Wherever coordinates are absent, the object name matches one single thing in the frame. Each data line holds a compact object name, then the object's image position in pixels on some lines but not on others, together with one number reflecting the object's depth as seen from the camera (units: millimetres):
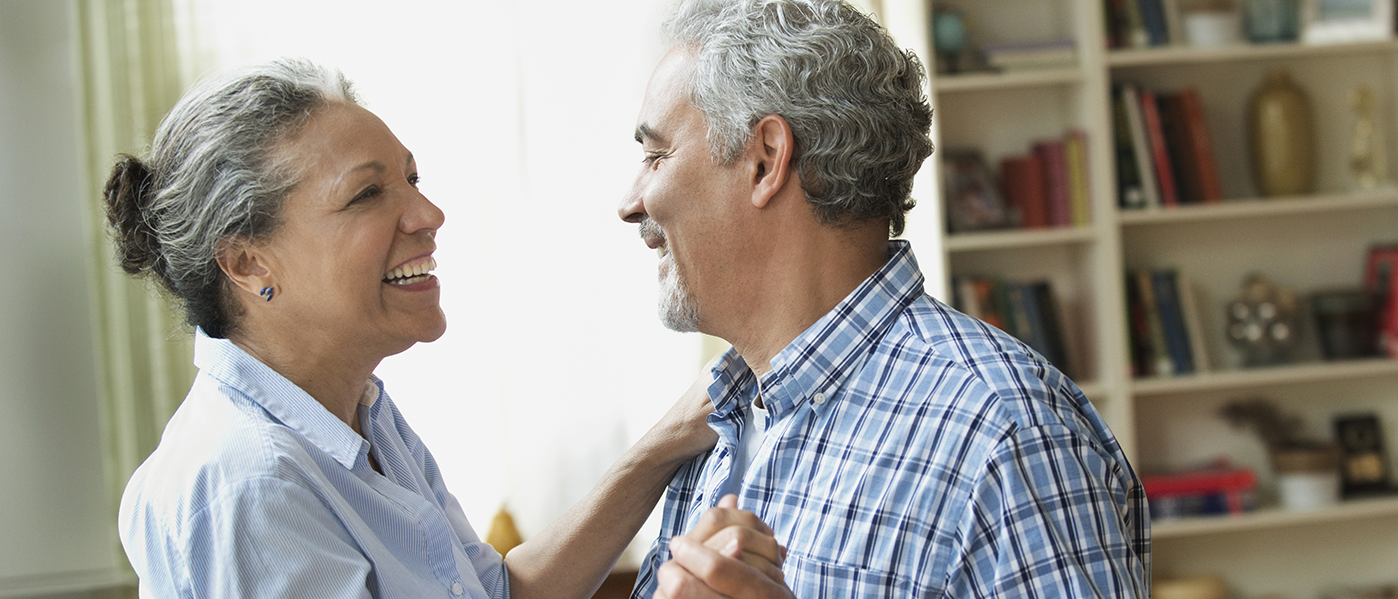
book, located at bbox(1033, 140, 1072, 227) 3256
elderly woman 1121
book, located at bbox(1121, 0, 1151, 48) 3275
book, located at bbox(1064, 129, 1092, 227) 3240
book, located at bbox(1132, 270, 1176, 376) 3285
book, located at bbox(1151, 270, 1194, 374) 3293
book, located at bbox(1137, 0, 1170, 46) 3273
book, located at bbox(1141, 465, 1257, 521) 3250
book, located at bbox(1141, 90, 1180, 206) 3264
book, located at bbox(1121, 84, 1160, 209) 3242
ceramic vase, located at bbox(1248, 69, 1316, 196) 3309
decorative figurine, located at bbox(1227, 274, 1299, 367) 3334
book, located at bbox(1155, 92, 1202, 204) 3301
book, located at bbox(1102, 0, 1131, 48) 3293
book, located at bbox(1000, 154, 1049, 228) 3287
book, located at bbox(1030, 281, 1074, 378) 3275
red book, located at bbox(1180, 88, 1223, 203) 3297
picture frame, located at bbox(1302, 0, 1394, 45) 3340
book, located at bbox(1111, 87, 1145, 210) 3250
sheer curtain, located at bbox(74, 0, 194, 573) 3061
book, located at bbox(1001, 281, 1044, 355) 3275
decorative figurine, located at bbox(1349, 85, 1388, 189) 3365
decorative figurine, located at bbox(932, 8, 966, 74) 3234
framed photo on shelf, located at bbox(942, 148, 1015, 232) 3281
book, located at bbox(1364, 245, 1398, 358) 3338
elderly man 1015
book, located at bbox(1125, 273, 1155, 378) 3293
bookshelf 3324
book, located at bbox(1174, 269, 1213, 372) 3303
